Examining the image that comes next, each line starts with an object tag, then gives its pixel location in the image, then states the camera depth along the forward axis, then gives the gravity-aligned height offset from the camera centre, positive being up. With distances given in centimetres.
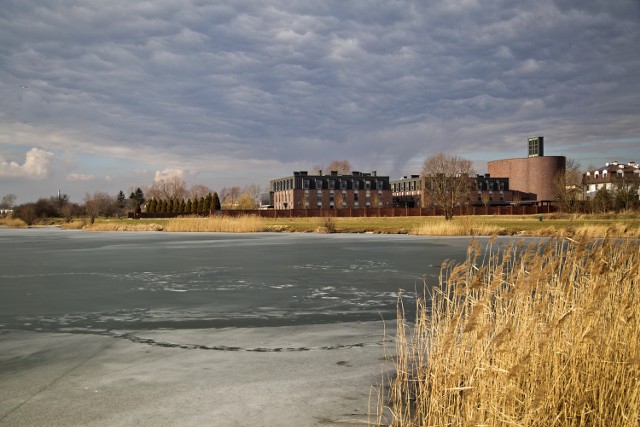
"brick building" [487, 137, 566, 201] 13425 +957
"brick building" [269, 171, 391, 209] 12394 +497
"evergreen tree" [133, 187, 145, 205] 17034 +583
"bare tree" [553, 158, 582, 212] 6572 +444
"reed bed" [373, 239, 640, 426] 432 -141
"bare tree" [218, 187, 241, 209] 17684 +648
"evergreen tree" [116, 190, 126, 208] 16366 +528
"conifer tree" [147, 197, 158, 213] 9959 +154
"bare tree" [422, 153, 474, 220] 5797 +651
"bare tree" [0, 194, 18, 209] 17230 +414
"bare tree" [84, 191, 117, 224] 10494 +178
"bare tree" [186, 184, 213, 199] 17675 +772
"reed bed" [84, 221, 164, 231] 5269 -121
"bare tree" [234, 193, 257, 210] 13600 +289
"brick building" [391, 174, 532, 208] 13025 +457
